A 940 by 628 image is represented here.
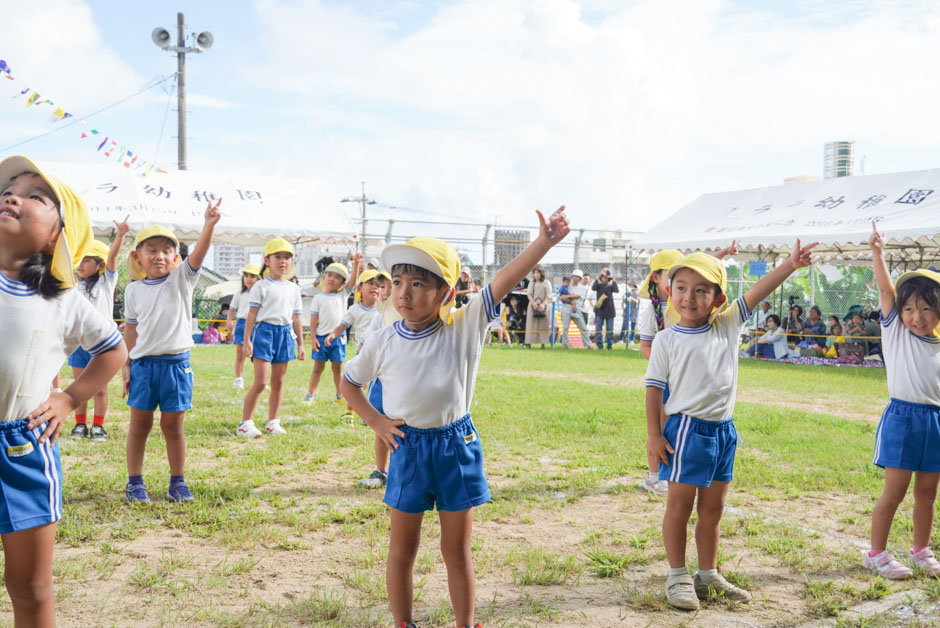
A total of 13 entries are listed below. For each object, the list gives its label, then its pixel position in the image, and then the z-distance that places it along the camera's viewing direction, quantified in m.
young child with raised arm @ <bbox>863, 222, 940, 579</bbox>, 4.22
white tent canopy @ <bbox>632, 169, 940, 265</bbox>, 15.34
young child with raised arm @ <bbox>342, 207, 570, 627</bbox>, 3.17
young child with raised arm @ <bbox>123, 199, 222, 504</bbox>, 5.37
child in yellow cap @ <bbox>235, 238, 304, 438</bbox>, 7.86
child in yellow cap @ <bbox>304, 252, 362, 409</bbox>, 9.72
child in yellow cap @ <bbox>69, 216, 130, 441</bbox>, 7.25
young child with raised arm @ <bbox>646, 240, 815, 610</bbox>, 3.78
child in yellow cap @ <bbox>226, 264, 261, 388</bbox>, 11.64
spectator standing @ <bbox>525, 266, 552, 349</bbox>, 20.50
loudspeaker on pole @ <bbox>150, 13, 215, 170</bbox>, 24.00
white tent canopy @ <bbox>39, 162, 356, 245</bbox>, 16.09
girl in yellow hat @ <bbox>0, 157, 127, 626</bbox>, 2.56
